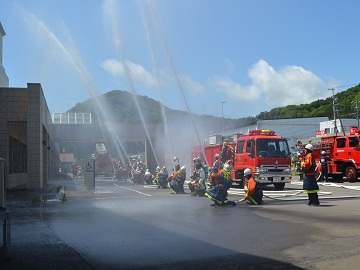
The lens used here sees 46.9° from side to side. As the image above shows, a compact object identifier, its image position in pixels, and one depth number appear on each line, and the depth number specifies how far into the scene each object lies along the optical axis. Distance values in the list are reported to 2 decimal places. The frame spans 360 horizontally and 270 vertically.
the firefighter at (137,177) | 28.64
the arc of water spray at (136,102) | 24.66
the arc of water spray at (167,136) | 29.57
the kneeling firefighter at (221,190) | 12.86
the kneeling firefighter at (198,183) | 16.75
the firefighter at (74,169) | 46.72
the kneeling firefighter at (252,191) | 13.19
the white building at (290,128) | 69.19
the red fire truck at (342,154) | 24.72
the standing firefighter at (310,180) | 12.52
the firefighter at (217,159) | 20.14
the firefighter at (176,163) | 19.98
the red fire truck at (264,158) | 18.78
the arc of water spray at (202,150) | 25.49
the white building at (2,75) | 38.06
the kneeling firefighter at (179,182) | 18.23
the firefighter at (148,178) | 27.72
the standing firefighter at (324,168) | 25.82
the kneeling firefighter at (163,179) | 22.78
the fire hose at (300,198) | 14.92
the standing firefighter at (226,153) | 21.05
